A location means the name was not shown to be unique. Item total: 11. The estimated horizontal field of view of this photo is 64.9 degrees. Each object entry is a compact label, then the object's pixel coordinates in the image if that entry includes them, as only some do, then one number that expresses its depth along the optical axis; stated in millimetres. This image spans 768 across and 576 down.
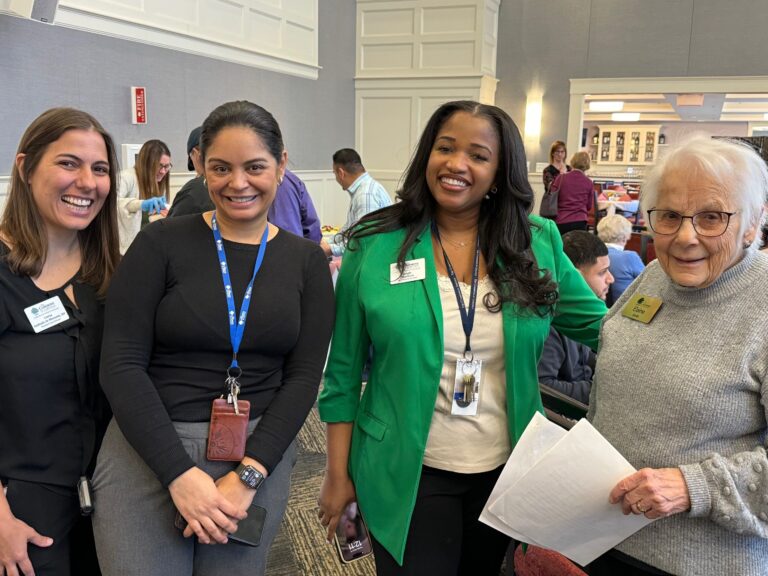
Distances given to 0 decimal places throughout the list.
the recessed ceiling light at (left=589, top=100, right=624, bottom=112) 13766
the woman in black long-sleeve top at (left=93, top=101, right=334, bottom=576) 1189
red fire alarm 6004
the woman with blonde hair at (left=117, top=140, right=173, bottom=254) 3816
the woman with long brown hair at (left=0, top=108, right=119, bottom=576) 1246
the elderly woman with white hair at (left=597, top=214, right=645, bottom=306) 3514
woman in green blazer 1318
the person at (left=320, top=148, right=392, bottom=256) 4980
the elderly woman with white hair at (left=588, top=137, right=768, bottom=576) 1046
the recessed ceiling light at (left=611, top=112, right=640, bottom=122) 15430
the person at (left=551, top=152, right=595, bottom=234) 6859
